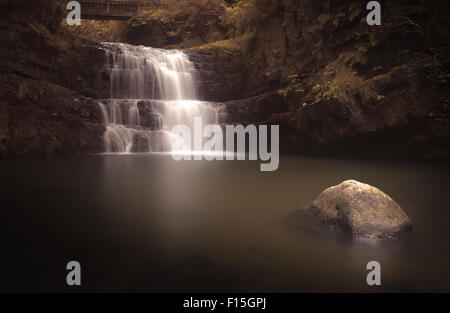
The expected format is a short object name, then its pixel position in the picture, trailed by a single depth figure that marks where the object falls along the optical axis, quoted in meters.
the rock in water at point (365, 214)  3.22
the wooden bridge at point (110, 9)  20.98
